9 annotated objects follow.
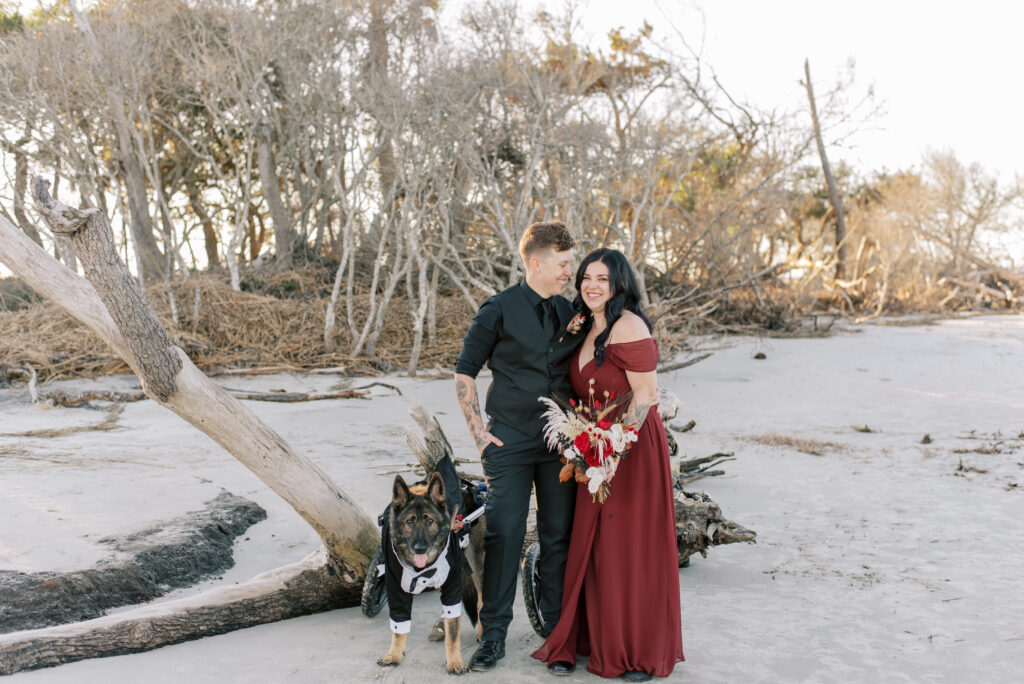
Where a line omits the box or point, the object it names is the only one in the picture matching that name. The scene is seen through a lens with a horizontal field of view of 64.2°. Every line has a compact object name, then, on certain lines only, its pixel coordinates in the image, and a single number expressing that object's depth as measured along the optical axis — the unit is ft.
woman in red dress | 12.66
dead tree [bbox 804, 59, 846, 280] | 83.73
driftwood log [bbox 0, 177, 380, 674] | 11.91
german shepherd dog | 12.20
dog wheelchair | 13.44
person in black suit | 13.14
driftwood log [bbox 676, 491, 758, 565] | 17.42
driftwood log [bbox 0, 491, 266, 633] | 14.61
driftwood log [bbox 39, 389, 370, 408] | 34.04
